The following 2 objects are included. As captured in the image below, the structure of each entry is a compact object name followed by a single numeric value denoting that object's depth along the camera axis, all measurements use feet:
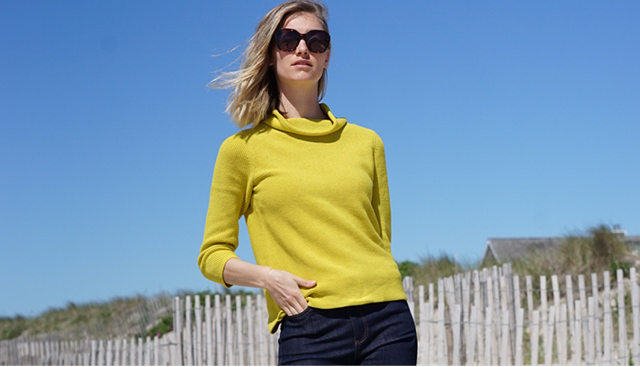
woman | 5.90
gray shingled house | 61.57
